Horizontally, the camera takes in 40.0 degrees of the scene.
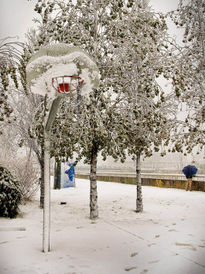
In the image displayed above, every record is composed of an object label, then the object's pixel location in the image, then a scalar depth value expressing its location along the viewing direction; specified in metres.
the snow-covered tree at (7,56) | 5.76
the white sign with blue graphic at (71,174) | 16.41
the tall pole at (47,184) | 4.12
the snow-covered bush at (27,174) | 10.76
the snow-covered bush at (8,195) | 6.71
